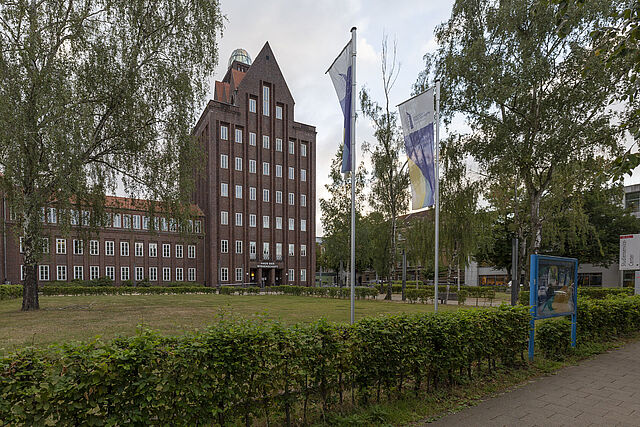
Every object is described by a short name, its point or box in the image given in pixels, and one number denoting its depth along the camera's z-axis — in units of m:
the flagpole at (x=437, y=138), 9.70
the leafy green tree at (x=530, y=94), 14.84
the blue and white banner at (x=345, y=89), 8.45
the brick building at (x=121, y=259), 43.59
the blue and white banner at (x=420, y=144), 10.03
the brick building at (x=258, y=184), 51.84
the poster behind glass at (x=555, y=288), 8.28
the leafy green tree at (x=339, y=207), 37.58
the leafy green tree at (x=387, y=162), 30.42
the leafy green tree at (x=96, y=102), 15.40
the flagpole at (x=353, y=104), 8.22
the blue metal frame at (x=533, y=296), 7.86
